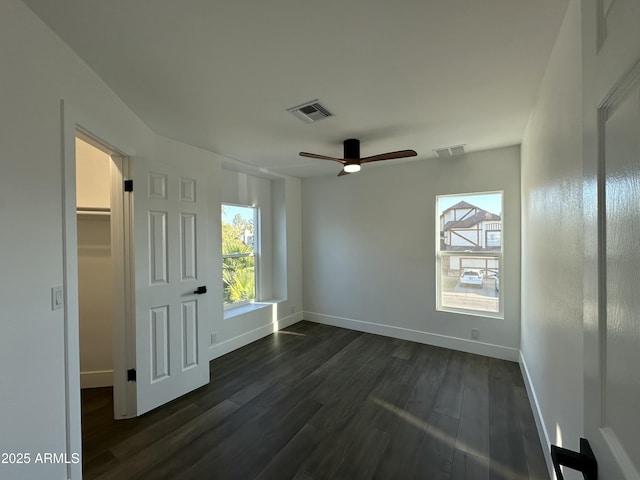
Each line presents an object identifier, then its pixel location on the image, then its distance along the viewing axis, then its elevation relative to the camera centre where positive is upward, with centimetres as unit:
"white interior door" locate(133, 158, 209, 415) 235 -38
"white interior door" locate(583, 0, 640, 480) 45 +0
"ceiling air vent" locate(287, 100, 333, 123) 219 +107
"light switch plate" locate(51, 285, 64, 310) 145 -30
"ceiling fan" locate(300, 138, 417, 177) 262 +80
